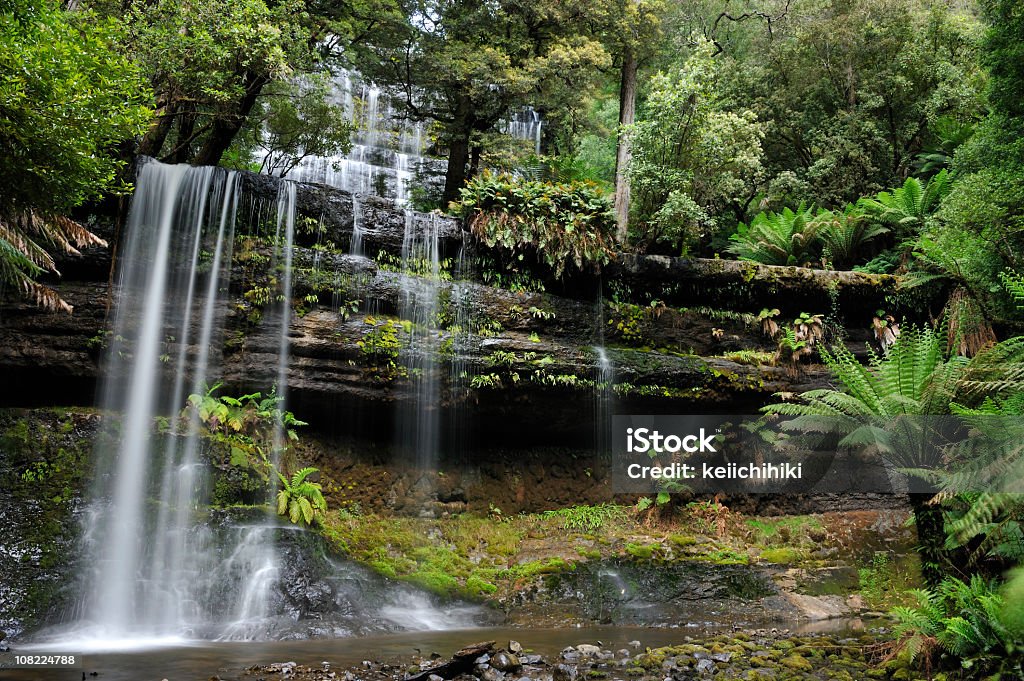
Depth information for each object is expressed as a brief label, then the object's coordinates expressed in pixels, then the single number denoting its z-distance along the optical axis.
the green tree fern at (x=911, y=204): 11.99
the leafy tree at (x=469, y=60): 12.80
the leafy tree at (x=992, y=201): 8.20
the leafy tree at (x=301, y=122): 12.34
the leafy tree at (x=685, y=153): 11.76
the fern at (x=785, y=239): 12.39
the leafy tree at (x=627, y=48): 14.14
